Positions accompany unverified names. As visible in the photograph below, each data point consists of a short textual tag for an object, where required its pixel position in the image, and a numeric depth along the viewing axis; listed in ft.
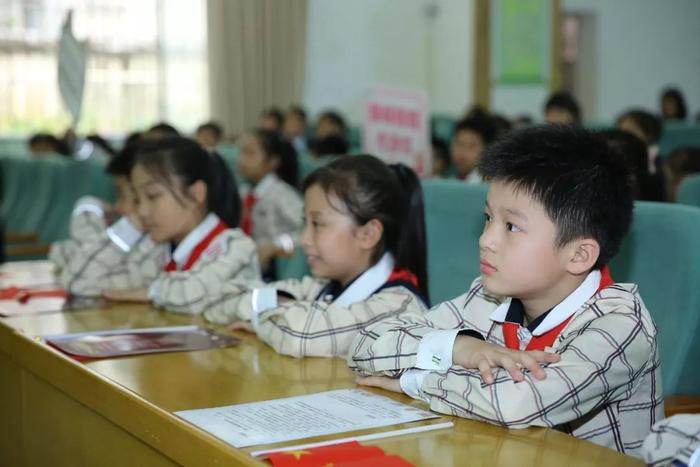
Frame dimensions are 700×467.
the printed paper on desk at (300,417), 5.93
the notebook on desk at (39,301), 9.34
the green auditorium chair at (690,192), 11.31
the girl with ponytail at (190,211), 9.88
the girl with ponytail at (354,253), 8.31
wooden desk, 5.81
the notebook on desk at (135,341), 7.71
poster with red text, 14.36
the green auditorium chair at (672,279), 7.99
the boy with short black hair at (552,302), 6.36
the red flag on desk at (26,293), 9.92
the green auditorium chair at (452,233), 9.34
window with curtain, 35.02
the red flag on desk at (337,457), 5.54
